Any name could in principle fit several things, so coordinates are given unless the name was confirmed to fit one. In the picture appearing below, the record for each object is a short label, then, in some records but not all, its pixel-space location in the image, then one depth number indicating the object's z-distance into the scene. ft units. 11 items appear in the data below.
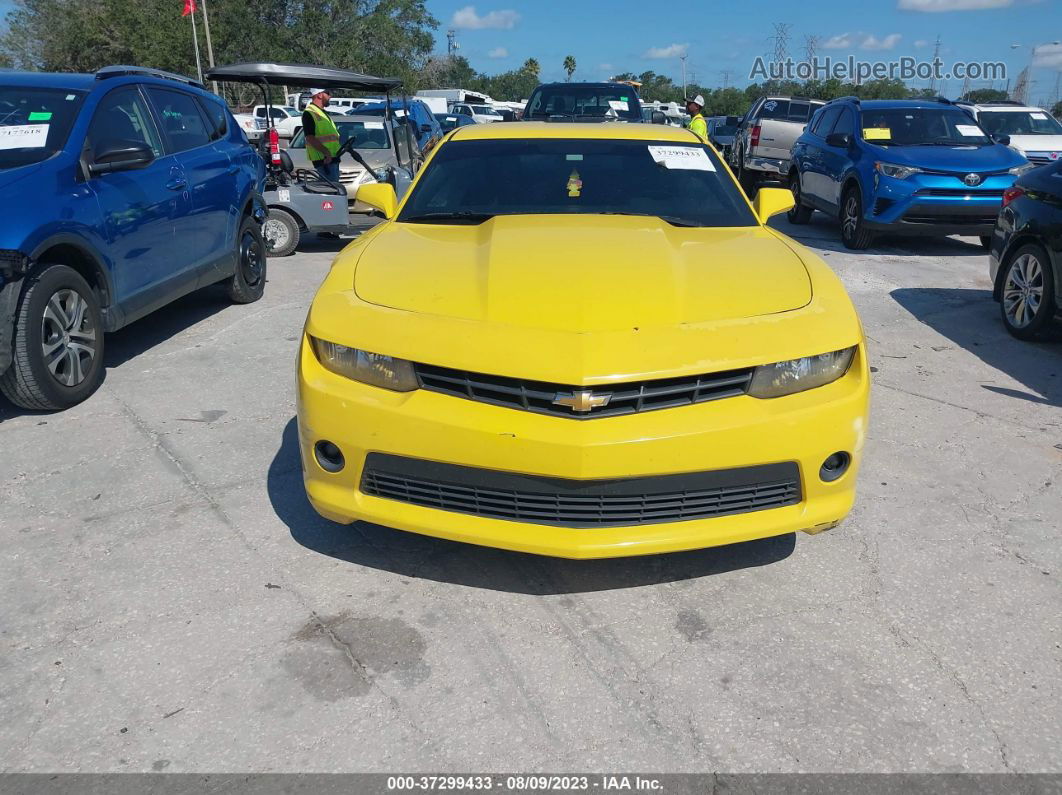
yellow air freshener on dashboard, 13.78
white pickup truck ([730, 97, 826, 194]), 50.42
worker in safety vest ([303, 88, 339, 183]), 33.45
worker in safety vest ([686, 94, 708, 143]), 40.37
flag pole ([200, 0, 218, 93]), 142.10
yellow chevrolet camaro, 8.84
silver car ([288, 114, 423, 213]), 34.60
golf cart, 30.63
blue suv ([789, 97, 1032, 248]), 30.86
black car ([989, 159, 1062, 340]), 19.71
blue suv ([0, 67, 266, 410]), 14.73
